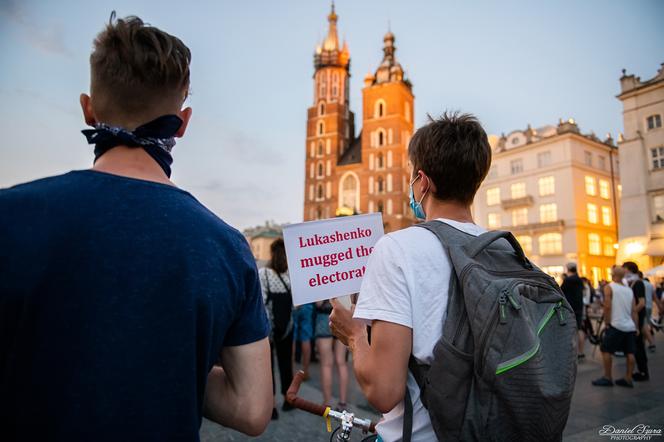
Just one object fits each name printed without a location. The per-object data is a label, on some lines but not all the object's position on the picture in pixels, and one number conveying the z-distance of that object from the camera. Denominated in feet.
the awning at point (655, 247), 76.79
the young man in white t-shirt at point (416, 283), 4.64
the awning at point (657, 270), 59.94
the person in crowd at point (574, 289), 27.45
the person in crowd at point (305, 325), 20.48
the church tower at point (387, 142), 176.14
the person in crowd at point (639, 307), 23.25
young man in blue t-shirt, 3.12
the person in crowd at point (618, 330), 21.85
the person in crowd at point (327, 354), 17.38
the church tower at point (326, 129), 200.85
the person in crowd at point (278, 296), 17.92
